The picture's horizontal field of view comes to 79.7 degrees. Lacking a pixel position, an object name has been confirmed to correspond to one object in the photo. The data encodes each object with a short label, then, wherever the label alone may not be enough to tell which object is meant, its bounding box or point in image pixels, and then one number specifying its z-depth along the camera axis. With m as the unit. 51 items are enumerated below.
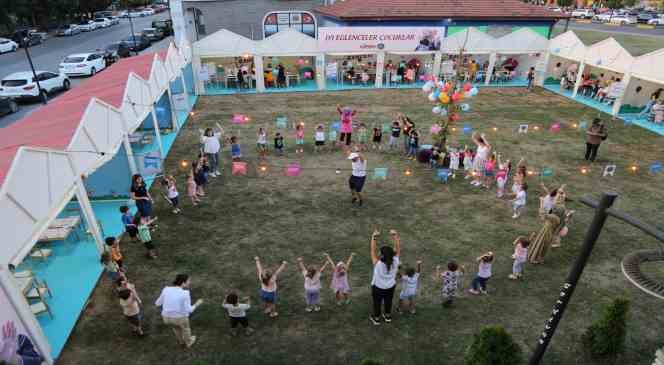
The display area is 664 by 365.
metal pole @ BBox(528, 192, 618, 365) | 3.76
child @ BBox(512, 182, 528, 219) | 9.42
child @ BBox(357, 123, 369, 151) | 14.04
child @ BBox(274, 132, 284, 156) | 13.38
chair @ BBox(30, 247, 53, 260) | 8.35
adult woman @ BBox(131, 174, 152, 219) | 8.88
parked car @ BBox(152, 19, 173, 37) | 41.37
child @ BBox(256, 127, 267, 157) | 13.25
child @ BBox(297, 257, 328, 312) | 6.60
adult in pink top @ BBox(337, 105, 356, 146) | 13.47
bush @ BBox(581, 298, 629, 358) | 5.69
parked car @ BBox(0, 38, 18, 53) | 31.91
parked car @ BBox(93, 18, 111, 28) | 48.11
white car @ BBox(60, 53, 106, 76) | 23.86
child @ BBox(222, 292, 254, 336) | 6.15
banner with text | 20.94
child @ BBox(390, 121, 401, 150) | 13.43
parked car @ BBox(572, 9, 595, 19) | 59.58
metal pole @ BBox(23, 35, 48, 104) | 18.55
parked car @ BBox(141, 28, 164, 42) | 37.66
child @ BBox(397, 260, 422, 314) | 6.50
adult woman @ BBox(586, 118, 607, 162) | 12.58
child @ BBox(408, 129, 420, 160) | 13.09
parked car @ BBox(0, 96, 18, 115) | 17.25
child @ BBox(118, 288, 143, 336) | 6.02
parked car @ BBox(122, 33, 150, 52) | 31.90
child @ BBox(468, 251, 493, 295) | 6.93
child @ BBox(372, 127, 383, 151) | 13.62
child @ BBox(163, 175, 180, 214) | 9.69
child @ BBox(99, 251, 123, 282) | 7.00
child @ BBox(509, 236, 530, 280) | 7.29
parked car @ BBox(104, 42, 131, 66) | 27.96
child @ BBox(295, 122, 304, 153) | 13.73
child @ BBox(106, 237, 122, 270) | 7.23
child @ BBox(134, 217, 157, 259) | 8.09
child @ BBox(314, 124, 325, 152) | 13.48
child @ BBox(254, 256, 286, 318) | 6.56
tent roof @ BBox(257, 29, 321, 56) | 20.20
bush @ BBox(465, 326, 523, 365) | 5.09
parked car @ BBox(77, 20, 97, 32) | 44.19
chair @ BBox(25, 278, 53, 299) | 6.87
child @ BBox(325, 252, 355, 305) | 6.76
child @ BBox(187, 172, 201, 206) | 10.16
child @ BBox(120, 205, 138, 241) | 8.53
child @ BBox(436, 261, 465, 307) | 6.72
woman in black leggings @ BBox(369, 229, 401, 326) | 6.02
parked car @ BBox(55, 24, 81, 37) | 41.75
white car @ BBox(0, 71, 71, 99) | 18.31
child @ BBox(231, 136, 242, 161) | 12.47
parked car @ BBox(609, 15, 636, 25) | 52.28
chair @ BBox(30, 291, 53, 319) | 6.86
